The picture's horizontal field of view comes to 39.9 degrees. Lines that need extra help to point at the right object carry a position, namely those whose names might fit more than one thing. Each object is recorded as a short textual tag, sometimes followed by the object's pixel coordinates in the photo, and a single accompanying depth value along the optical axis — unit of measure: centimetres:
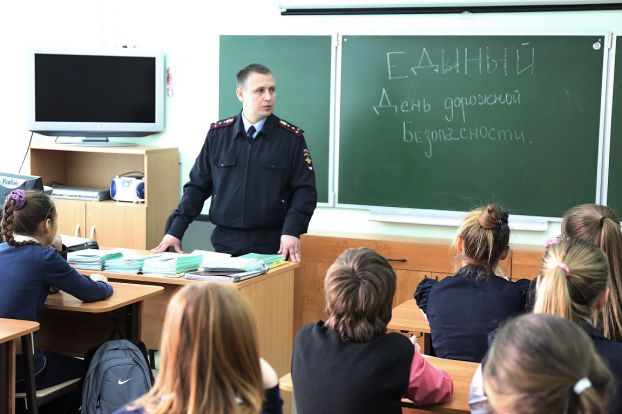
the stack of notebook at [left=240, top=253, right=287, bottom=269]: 424
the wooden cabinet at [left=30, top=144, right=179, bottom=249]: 609
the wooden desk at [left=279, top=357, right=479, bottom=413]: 251
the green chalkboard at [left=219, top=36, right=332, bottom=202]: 582
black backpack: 340
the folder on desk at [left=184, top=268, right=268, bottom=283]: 387
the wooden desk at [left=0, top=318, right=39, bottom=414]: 320
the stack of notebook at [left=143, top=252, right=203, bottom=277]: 399
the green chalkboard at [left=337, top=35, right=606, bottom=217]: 531
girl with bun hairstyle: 295
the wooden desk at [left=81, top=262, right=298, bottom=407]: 402
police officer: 470
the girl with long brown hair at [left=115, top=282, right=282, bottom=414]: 170
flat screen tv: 622
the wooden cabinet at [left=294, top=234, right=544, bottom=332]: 518
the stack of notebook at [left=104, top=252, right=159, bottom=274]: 410
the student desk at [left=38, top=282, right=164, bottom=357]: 397
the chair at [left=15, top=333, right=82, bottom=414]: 331
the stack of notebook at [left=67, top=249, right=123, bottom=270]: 412
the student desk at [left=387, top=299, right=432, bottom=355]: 342
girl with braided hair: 342
